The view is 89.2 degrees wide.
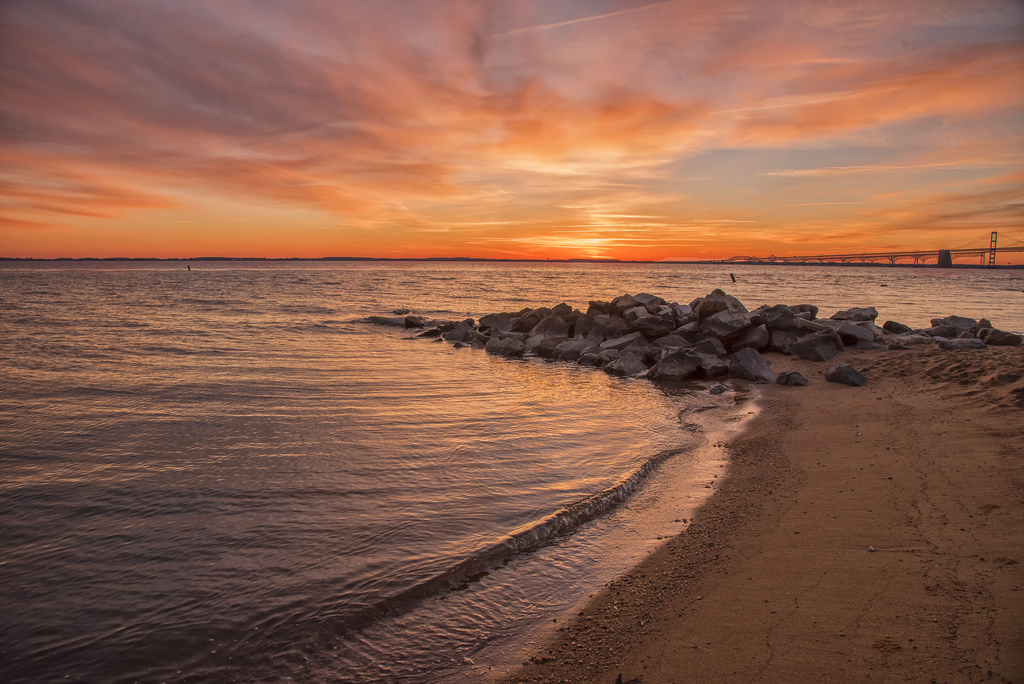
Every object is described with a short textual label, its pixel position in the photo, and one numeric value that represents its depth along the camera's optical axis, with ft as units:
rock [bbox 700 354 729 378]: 46.88
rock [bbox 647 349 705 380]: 46.85
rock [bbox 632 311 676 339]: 58.90
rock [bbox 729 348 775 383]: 45.29
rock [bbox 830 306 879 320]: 65.36
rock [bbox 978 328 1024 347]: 47.34
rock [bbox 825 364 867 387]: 40.01
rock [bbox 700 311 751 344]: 54.49
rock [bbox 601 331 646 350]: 56.93
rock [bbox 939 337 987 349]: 46.06
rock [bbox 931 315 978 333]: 62.34
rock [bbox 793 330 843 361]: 49.55
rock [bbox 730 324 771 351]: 53.88
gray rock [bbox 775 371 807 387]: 41.98
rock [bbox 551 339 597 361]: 58.29
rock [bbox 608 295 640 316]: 68.51
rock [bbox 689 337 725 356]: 50.88
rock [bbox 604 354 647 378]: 49.43
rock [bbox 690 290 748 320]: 58.34
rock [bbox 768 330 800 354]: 53.72
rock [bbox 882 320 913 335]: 63.36
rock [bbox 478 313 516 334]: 79.05
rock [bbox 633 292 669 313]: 68.33
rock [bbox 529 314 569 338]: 68.39
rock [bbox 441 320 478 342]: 72.31
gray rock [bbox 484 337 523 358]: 61.67
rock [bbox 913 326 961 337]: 57.98
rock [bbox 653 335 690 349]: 54.90
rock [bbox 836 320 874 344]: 52.40
